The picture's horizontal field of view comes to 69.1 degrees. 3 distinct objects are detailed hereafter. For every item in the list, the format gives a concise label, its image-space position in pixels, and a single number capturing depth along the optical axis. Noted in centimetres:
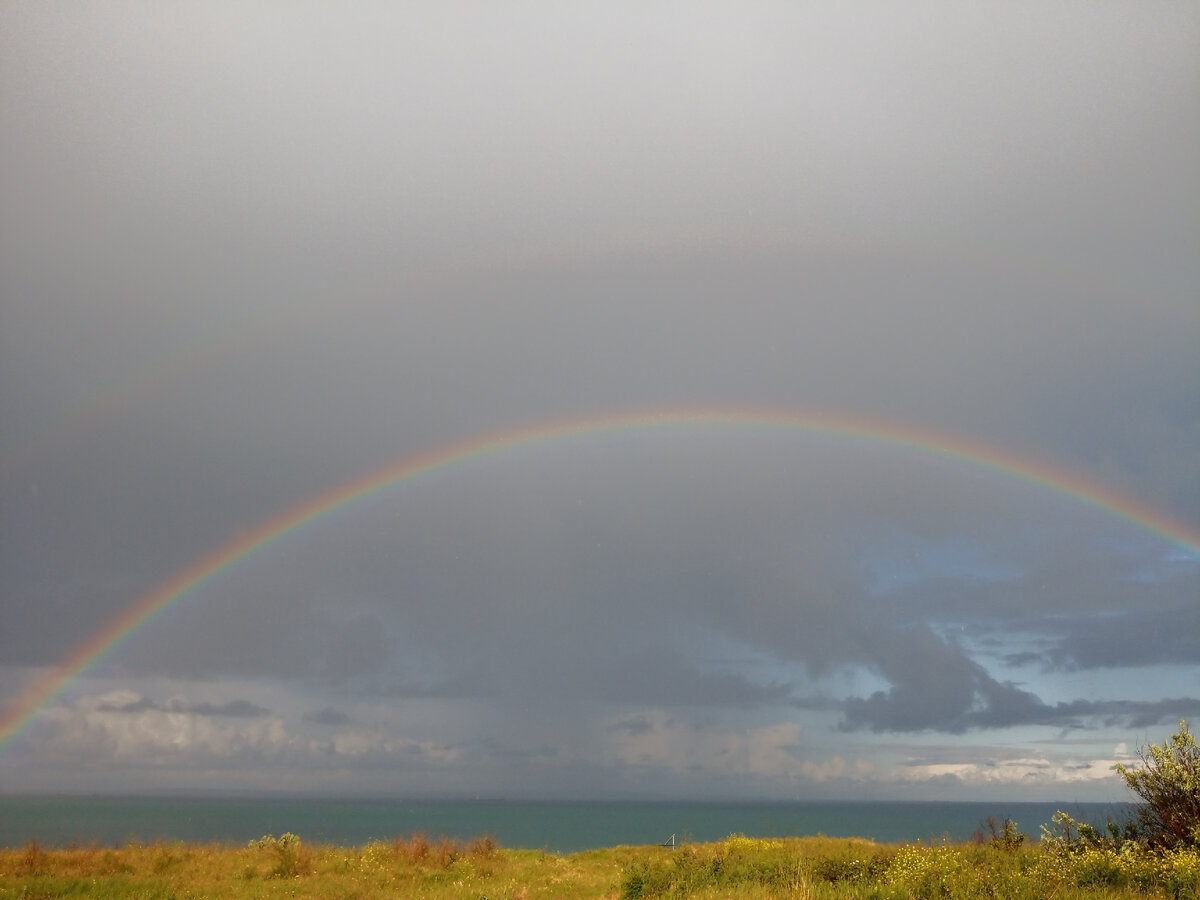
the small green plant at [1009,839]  2183
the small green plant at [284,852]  2467
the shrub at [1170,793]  1638
